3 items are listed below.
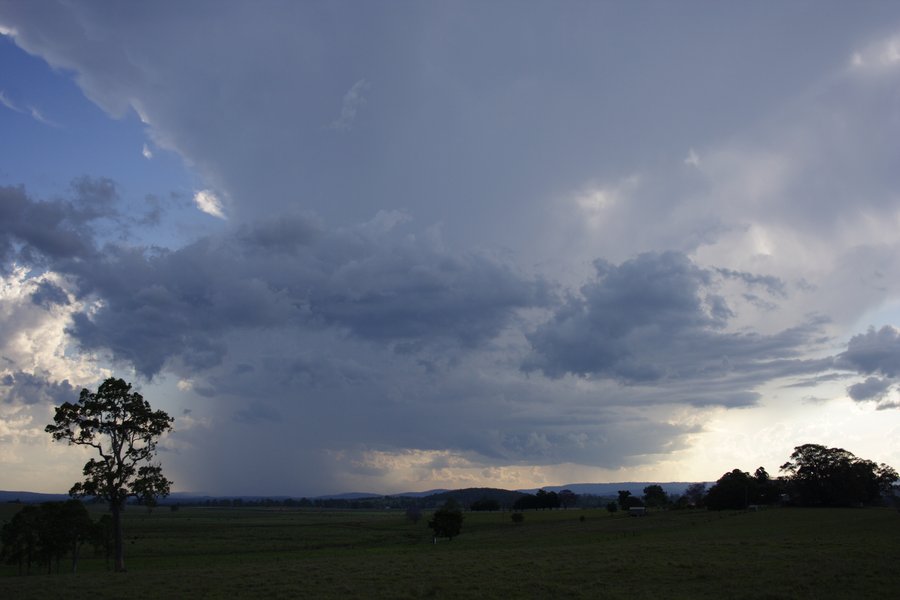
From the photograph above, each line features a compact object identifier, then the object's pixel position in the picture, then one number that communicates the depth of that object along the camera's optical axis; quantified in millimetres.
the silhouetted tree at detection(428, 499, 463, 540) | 87812
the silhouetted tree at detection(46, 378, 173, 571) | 38750
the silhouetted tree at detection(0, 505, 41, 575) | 57750
